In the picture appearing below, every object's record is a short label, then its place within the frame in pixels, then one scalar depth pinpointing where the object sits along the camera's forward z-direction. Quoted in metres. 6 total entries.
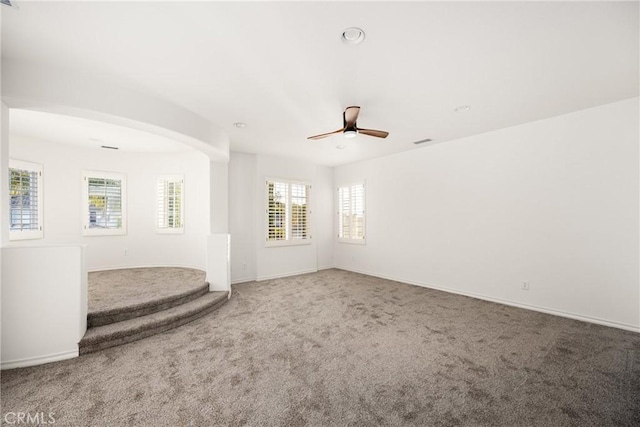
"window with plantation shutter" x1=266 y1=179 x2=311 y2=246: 6.01
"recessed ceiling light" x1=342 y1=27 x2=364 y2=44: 2.01
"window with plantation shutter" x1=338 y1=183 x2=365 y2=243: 6.55
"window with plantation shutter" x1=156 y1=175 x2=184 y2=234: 5.84
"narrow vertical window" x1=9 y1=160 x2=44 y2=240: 4.56
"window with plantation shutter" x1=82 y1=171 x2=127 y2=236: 5.36
